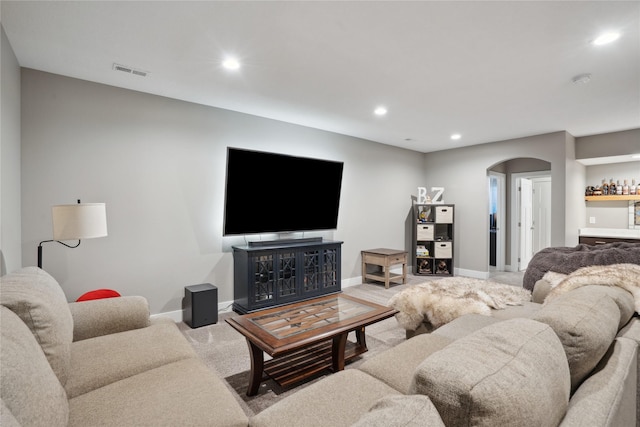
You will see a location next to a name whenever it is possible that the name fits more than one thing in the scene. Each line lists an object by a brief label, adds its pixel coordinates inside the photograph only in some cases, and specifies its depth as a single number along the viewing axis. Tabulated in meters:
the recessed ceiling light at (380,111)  3.82
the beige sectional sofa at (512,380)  0.69
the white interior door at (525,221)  6.43
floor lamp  2.30
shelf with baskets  5.96
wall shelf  5.19
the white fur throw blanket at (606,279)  1.72
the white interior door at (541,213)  6.86
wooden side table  5.02
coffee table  2.06
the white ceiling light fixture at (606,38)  2.24
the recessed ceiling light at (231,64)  2.64
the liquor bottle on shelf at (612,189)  5.38
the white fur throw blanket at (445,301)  2.53
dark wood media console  3.69
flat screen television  3.70
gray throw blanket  2.68
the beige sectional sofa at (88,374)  0.94
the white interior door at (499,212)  6.48
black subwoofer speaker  3.30
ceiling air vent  2.74
